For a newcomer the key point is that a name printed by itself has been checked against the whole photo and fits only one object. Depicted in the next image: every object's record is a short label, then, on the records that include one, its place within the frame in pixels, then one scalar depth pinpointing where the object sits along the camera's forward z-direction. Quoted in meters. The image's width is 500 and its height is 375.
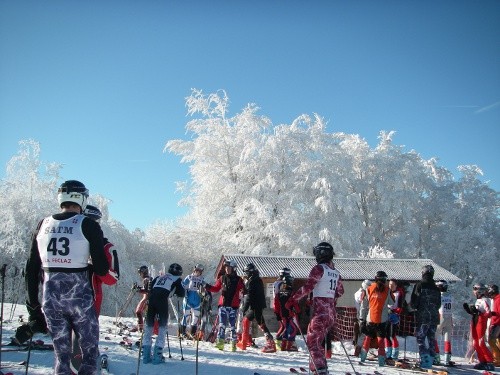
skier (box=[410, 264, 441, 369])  9.00
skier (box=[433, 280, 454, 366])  9.77
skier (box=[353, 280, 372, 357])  10.23
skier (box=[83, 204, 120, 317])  4.32
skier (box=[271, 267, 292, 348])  10.62
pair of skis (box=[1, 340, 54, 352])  7.41
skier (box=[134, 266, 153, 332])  9.64
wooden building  17.02
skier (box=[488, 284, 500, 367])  9.76
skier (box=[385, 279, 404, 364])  9.47
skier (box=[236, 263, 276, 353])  10.22
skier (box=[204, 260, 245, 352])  10.37
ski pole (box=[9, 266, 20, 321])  20.59
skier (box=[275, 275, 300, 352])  10.45
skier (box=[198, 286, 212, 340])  12.07
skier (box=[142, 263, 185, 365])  7.58
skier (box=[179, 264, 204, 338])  11.60
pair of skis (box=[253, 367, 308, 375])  7.26
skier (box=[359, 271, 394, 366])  9.08
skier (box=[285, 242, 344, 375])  6.35
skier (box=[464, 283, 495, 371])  9.59
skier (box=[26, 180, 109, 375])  4.04
